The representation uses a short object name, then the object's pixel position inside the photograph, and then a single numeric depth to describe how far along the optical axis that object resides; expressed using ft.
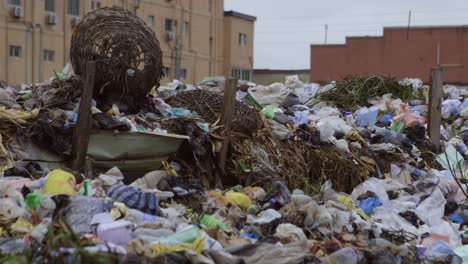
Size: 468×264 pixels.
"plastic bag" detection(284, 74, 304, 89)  39.83
